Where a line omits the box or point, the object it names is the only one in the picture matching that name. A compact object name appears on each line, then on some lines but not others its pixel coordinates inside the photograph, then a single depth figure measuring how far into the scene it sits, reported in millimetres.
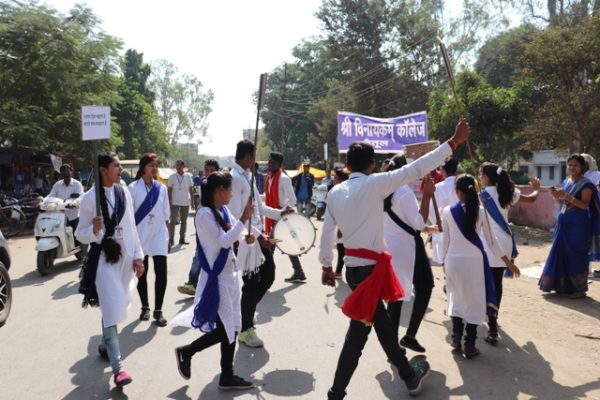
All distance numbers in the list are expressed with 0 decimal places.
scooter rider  10344
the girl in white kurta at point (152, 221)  6250
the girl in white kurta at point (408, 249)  4918
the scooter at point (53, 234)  9383
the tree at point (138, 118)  39625
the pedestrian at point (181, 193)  12789
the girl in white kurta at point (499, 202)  5711
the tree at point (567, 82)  13656
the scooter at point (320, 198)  18984
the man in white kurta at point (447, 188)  6977
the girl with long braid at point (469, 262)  4973
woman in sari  7297
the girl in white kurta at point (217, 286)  4227
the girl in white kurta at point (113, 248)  4297
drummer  7905
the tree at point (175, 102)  65500
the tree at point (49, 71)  17625
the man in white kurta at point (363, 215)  3664
